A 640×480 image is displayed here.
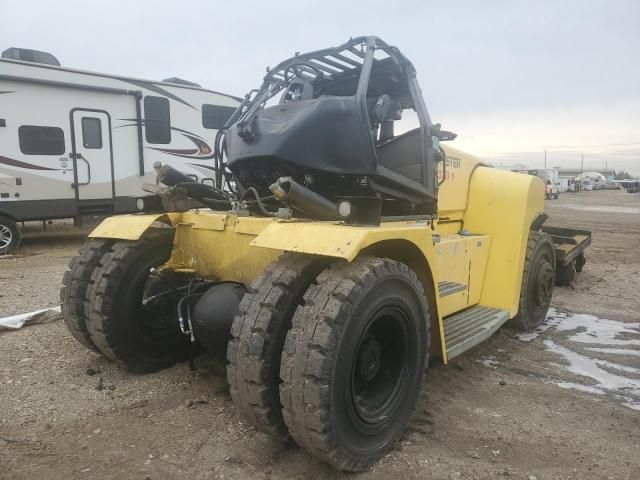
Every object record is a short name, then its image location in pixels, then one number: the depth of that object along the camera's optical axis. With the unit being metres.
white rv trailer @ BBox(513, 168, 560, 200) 42.97
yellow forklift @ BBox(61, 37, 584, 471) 2.77
